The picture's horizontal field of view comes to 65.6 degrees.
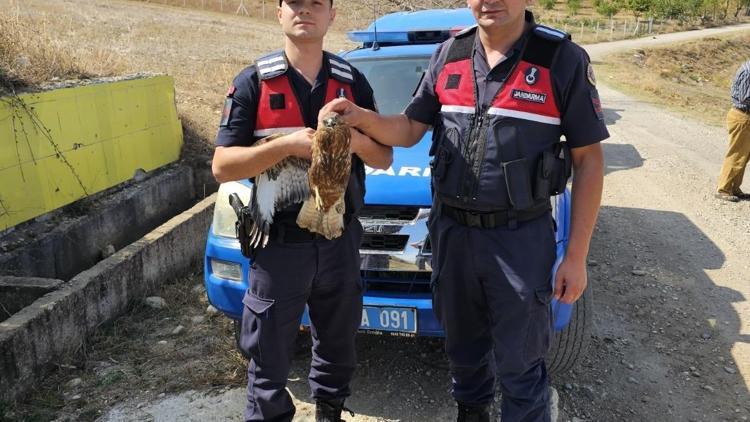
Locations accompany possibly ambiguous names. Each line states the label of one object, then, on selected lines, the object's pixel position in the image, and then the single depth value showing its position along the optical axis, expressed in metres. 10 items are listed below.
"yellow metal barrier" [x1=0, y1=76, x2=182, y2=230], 3.99
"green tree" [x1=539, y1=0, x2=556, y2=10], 50.23
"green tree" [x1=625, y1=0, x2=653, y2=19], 46.34
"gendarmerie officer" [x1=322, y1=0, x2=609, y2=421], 2.01
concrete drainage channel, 3.01
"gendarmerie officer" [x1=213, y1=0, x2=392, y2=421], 2.05
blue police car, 2.72
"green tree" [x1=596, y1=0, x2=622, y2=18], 46.19
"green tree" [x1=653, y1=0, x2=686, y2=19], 45.09
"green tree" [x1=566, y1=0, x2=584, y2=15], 47.81
